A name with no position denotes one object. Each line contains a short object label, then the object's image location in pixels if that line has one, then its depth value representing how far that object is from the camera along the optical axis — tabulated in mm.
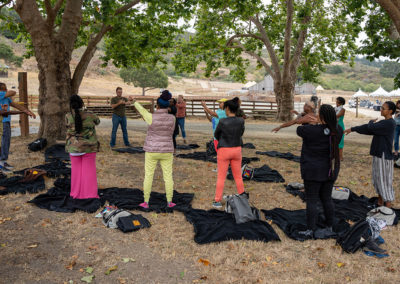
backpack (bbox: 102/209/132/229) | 5328
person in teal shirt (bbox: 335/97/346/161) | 8883
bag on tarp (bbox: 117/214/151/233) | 5160
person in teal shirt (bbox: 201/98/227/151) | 7422
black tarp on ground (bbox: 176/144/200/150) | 12139
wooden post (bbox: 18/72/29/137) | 12891
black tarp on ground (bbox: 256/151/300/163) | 10909
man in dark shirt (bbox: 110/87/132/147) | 11013
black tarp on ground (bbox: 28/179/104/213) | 5968
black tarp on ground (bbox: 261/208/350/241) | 5227
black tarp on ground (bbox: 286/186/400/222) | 5938
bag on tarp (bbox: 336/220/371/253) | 4662
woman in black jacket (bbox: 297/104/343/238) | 4734
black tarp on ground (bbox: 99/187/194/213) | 6074
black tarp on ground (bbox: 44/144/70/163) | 9651
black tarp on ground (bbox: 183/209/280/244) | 4984
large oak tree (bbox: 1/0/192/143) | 10539
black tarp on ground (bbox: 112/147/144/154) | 11203
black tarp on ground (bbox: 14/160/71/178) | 7925
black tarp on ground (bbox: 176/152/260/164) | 10267
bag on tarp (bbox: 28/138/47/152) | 10609
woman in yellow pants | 5625
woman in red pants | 5805
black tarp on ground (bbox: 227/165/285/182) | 8242
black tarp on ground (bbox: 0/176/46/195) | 6812
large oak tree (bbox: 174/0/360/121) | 20833
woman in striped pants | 5918
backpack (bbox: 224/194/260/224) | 5473
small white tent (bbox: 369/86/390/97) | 56500
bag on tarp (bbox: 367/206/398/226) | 5562
